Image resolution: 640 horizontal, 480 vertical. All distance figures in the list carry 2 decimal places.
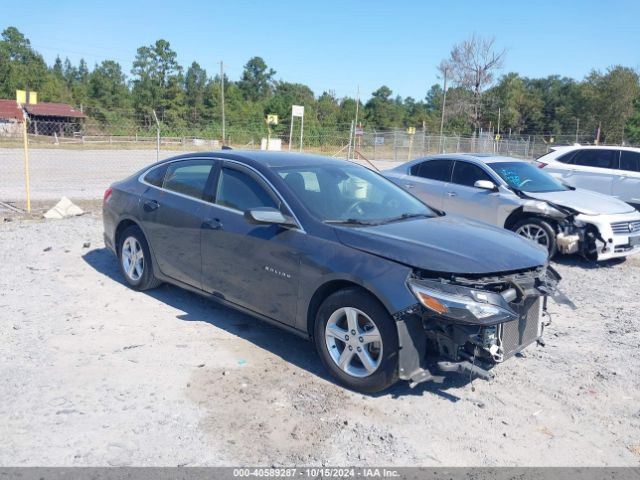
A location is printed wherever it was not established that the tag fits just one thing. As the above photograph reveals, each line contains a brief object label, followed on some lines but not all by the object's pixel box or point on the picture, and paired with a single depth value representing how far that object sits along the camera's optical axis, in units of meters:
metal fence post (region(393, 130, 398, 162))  37.48
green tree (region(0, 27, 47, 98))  69.50
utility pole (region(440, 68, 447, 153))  56.59
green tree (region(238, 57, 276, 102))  101.81
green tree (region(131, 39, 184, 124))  64.81
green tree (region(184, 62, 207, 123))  64.31
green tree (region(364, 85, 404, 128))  79.94
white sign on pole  26.86
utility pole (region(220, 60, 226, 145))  40.02
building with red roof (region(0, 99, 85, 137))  45.83
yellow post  10.37
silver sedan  8.21
